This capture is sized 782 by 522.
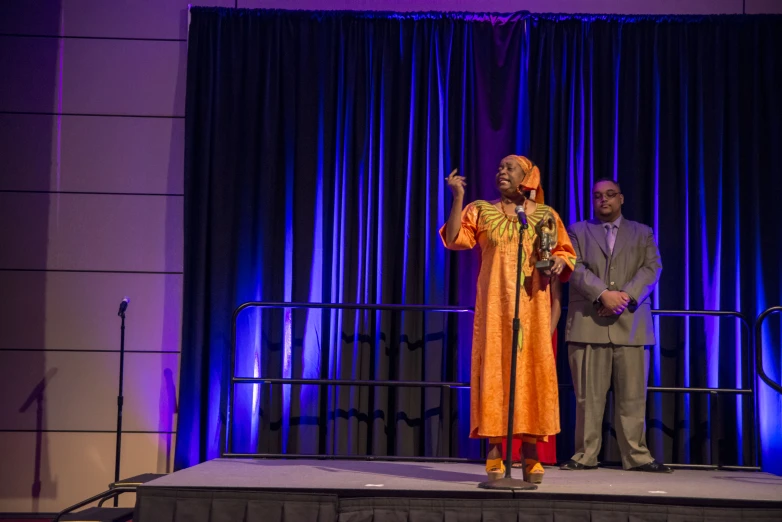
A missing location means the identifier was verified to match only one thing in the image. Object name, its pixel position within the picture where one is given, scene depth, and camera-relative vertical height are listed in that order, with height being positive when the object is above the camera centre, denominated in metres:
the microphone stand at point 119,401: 4.81 -0.51
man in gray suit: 4.48 -0.01
